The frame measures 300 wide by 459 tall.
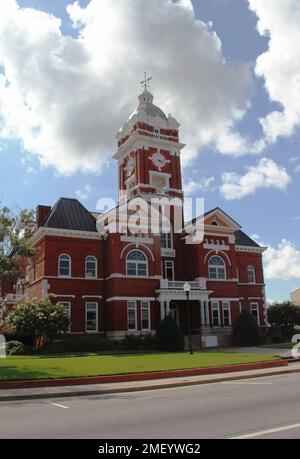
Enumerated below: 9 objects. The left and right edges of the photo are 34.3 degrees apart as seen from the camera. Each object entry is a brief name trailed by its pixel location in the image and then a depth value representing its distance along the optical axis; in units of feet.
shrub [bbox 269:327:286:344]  140.87
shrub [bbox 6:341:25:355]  104.94
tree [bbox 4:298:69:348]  107.55
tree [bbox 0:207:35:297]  82.38
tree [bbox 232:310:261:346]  133.49
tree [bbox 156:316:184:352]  119.44
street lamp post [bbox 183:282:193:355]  101.17
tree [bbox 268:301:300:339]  156.42
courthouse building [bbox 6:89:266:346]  131.75
